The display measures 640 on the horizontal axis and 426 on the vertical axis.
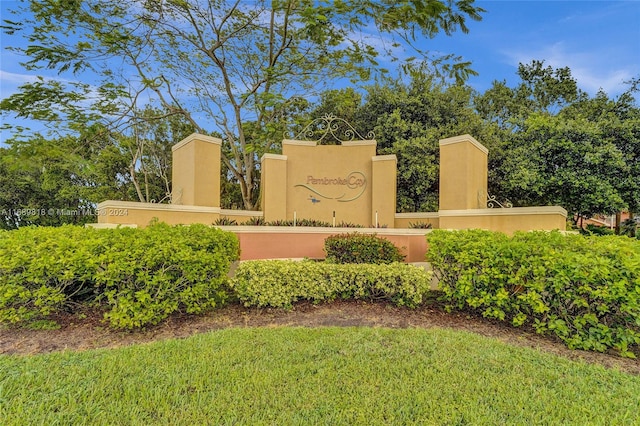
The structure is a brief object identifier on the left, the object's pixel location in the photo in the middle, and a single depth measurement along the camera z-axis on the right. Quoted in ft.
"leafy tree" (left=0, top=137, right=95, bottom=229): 66.64
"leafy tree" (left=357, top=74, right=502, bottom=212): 47.19
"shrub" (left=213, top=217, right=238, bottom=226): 28.19
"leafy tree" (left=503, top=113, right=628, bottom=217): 42.65
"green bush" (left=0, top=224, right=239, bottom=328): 13.57
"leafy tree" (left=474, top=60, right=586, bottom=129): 68.23
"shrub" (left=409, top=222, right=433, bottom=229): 30.56
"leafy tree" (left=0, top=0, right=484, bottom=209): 22.31
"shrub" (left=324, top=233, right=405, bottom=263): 22.61
